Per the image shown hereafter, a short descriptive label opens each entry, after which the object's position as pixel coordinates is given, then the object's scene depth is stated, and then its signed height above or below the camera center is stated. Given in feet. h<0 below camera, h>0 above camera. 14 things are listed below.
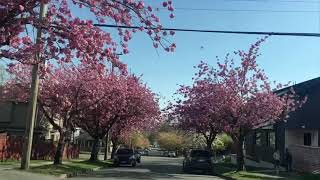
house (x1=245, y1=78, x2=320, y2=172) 63.42 +2.46
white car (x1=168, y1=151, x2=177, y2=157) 183.24 -11.71
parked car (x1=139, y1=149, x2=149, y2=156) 188.71 -11.64
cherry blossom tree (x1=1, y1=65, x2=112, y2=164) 60.68 +7.58
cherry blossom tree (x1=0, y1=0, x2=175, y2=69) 23.05 +7.84
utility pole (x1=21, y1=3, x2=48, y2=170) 44.37 +0.49
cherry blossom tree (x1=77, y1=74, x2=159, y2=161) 74.75 +5.93
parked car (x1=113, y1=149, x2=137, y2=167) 80.43 -6.68
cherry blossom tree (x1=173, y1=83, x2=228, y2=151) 65.58 +7.07
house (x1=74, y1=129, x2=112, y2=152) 169.31 -5.44
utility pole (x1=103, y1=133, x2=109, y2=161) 94.42 -4.73
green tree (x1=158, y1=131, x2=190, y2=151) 197.07 -4.70
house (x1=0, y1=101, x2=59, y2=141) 92.47 +2.76
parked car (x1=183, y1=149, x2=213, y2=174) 66.75 -5.69
